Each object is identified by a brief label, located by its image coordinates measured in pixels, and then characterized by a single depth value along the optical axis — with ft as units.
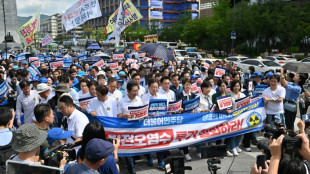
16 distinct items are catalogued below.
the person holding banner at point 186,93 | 22.28
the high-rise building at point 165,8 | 317.01
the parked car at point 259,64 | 72.83
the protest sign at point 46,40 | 70.79
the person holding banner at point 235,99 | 21.85
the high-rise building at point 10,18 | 180.66
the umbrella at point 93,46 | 81.82
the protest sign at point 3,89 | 22.67
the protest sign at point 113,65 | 41.85
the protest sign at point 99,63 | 39.23
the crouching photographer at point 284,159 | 7.94
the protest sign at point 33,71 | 35.50
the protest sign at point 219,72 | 30.73
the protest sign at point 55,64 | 42.22
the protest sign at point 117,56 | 53.83
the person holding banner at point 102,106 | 18.28
